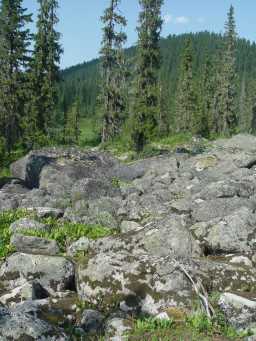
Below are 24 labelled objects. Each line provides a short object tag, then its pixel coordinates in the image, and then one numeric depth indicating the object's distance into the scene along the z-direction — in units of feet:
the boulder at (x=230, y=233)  35.65
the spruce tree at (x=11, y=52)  126.93
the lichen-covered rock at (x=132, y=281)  25.61
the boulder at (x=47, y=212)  49.74
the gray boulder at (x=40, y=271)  30.60
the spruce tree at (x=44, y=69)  142.20
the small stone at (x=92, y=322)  22.17
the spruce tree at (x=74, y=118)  293.33
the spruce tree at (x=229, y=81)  195.85
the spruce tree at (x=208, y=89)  242.66
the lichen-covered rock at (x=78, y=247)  38.04
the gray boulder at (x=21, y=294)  27.73
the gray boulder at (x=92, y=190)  59.11
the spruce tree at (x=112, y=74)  137.39
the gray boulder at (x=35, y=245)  38.27
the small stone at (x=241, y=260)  32.24
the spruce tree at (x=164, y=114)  300.81
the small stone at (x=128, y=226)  45.55
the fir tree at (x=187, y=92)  217.36
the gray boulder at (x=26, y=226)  42.79
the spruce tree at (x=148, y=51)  139.95
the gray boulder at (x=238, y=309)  22.48
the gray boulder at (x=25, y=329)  17.87
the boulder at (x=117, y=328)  20.87
